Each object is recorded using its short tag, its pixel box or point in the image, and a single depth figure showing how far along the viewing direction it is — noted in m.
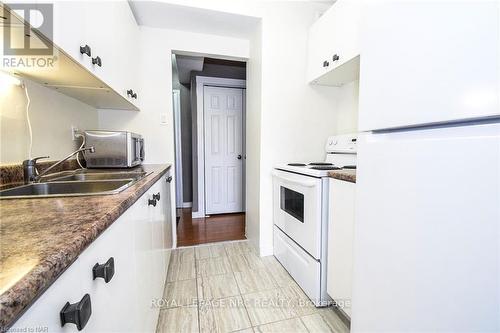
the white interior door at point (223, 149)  3.38
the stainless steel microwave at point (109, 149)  1.66
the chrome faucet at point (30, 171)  1.05
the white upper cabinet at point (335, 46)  1.52
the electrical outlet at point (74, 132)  1.62
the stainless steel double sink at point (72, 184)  0.94
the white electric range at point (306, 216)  1.43
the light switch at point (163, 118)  2.22
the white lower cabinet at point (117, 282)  0.36
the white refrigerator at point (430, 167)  0.52
